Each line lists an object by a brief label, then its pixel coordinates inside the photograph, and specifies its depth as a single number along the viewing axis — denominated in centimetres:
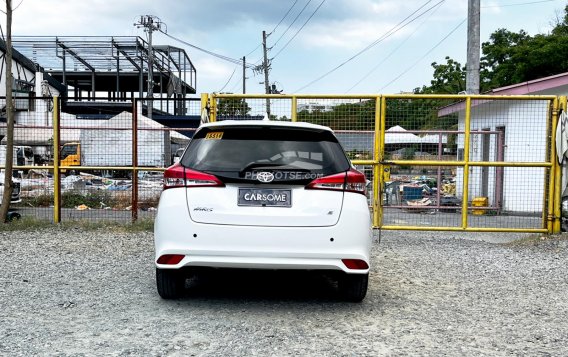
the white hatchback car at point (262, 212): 459
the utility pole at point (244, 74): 5333
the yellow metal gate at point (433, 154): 897
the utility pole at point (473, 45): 1329
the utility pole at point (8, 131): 970
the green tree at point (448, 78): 4850
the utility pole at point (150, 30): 3940
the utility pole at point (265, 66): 4331
